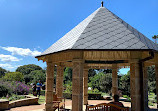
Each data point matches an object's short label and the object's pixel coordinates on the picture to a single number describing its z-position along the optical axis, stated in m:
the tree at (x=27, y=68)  70.31
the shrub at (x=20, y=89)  16.89
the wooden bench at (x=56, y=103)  8.70
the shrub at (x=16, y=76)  35.47
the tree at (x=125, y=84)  23.50
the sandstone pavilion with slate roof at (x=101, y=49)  6.42
